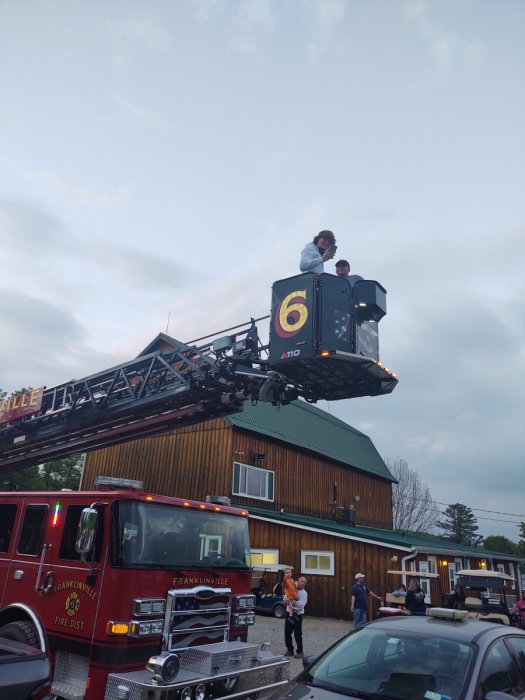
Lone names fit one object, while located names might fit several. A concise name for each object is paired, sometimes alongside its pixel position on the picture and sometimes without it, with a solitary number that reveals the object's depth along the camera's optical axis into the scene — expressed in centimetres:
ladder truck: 592
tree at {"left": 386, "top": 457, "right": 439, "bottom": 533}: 5981
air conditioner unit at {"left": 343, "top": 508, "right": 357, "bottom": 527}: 2823
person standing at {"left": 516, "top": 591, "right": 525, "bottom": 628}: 1485
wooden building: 2095
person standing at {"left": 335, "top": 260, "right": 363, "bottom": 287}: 920
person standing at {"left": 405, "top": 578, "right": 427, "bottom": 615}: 1380
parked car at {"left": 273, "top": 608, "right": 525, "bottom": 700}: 383
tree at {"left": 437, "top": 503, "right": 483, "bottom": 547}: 8875
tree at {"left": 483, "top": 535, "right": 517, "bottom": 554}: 7269
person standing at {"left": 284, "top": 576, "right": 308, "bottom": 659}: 1051
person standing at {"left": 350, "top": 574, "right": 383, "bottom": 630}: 1342
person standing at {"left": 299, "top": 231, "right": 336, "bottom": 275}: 891
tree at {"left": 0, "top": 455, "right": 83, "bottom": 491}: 3650
